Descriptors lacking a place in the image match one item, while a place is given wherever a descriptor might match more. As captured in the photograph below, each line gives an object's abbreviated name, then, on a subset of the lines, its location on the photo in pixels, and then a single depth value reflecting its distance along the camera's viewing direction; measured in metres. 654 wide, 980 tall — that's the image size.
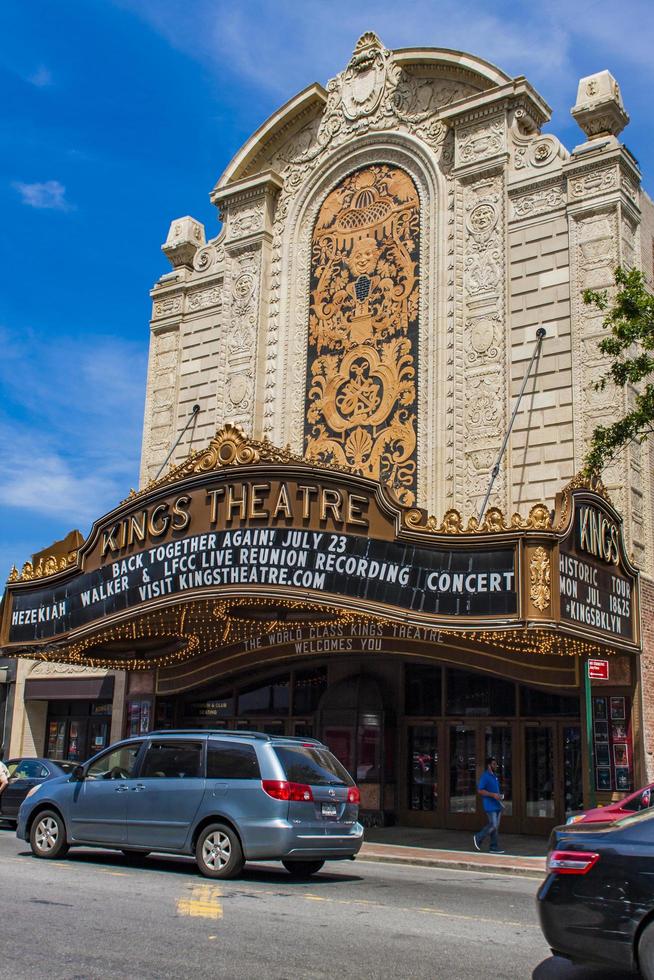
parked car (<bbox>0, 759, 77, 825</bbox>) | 19.95
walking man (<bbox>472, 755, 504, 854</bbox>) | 17.97
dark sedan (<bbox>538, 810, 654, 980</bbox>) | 6.70
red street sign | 17.23
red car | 15.79
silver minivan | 12.18
